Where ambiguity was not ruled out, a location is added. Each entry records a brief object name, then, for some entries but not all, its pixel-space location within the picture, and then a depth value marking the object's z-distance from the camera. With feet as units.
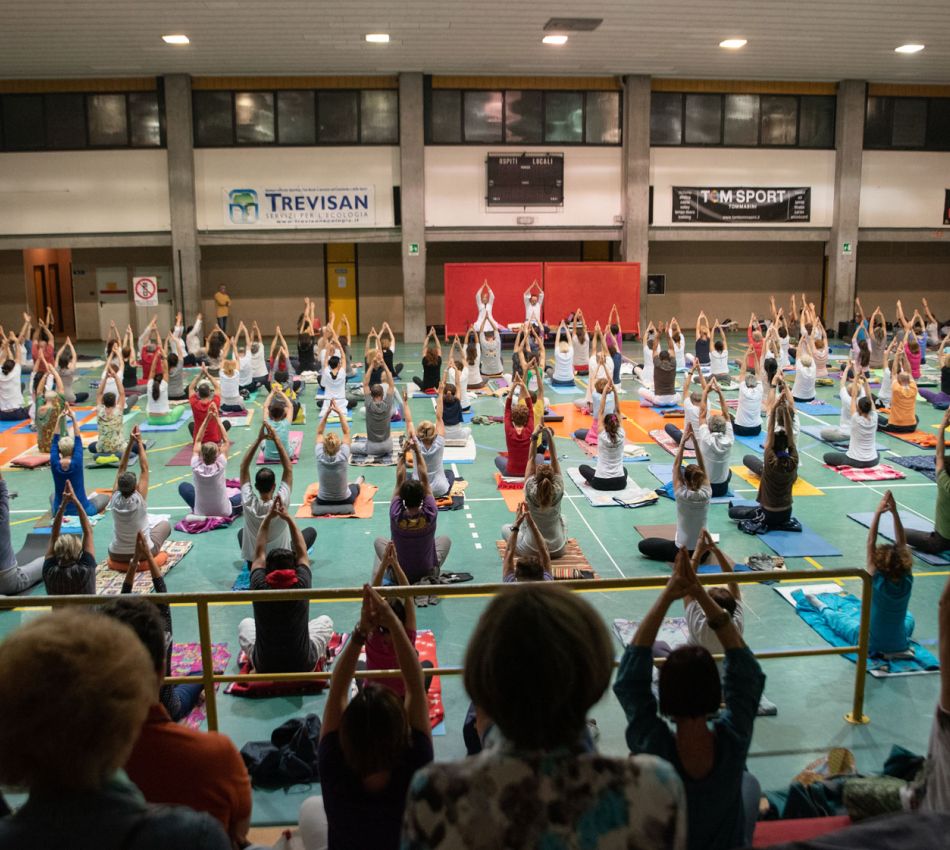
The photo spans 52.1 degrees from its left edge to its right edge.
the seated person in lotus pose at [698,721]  11.60
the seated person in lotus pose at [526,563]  23.77
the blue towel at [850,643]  26.32
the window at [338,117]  96.89
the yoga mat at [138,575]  33.14
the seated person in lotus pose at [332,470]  41.73
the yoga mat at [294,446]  50.53
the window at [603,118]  99.01
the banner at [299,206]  97.45
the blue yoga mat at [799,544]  36.50
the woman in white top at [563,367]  71.51
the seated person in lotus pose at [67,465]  37.40
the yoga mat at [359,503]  41.60
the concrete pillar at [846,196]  100.89
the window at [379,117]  96.84
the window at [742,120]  100.32
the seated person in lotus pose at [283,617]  24.32
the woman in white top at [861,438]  47.98
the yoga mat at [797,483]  44.83
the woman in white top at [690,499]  33.55
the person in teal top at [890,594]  26.14
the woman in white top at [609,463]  43.91
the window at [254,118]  96.32
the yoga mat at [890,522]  38.81
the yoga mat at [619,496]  42.91
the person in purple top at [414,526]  31.42
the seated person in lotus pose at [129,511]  34.22
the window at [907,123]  102.73
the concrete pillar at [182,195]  94.68
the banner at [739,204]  101.71
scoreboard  98.22
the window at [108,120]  95.76
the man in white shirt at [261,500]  32.30
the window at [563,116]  98.48
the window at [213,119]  96.12
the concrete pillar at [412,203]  95.50
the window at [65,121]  95.35
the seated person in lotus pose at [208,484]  39.14
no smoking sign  82.33
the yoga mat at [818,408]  62.23
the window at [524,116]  97.76
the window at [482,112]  97.45
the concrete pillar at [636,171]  97.81
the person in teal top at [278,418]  48.11
